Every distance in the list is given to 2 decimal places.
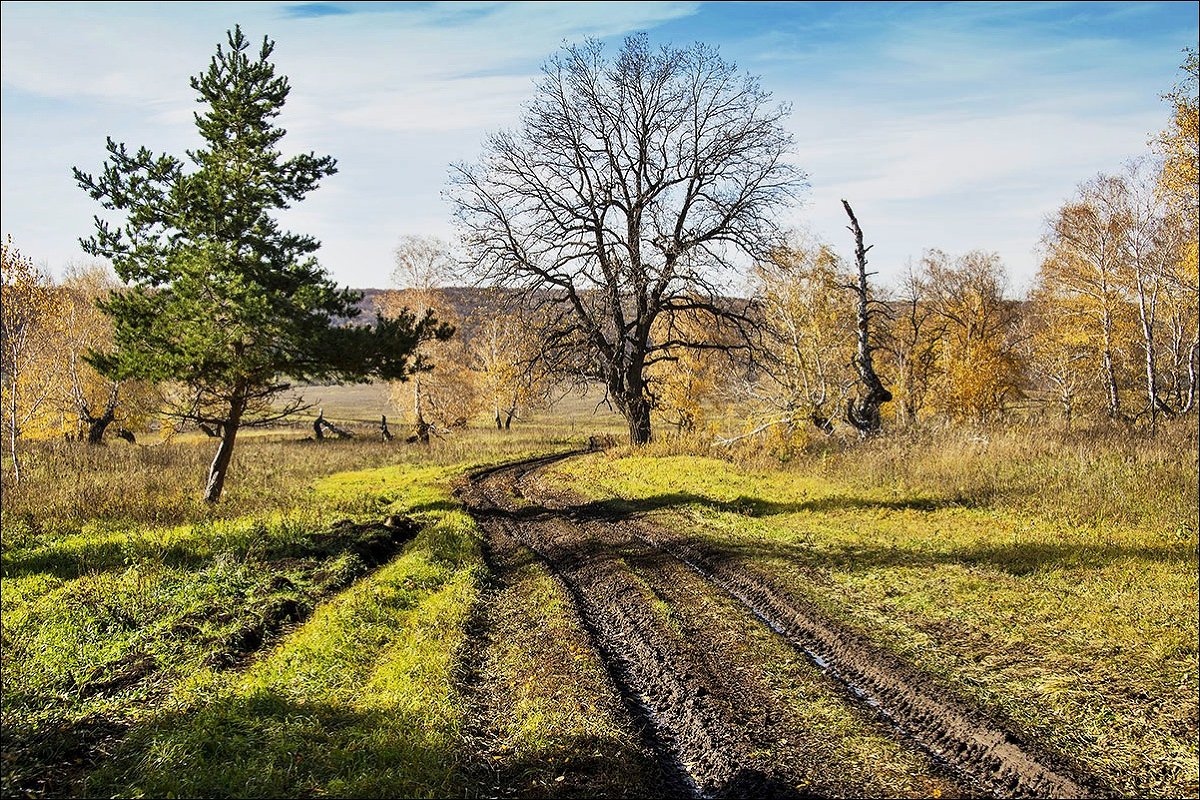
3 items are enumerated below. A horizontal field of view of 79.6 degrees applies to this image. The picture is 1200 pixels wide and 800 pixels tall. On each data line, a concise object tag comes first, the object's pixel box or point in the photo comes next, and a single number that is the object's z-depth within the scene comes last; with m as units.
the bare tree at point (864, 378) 20.77
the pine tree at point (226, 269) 15.66
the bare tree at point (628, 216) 24.02
